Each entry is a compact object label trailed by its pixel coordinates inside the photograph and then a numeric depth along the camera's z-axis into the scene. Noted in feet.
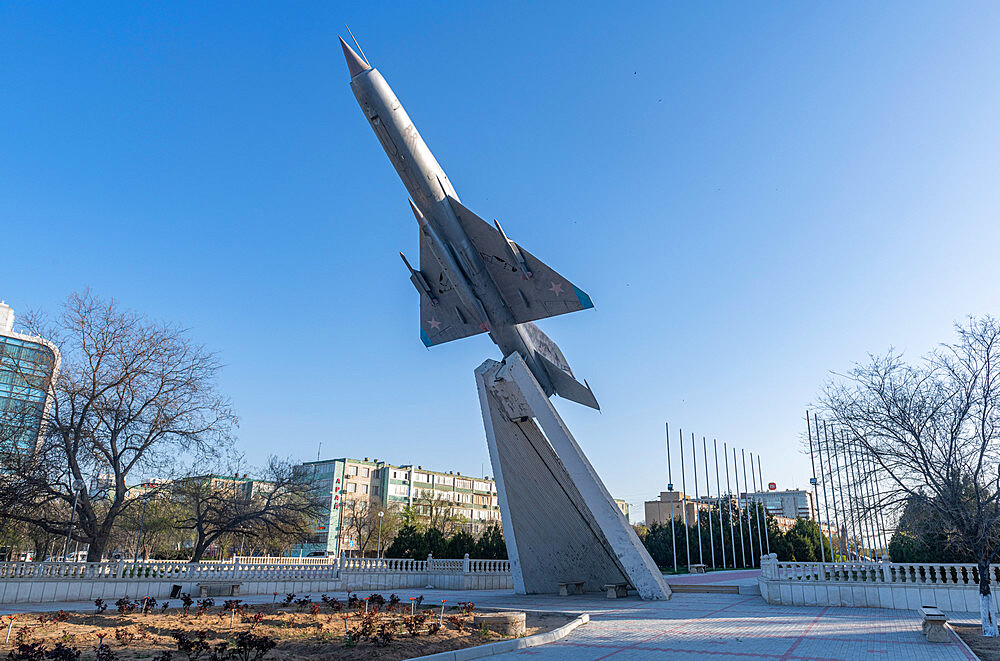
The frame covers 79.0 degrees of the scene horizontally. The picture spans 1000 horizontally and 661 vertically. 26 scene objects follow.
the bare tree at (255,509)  81.87
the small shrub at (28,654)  23.10
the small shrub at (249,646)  24.67
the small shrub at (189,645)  26.20
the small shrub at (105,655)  23.16
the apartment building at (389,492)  238.27
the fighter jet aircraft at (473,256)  60.95
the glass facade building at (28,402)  67.05
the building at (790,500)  368.27
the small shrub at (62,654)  22.37
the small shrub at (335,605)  46.11
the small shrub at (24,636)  29.66
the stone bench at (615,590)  62.44
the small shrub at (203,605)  42.74
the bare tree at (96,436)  65.87
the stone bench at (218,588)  62.44
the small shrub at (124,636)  31.45
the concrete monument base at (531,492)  65.36
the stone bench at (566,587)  65.10
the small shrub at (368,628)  32.04
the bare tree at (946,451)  43.14
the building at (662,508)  236.43
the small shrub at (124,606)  41.60
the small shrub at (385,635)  30.53
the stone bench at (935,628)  35.06
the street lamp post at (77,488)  66.95
